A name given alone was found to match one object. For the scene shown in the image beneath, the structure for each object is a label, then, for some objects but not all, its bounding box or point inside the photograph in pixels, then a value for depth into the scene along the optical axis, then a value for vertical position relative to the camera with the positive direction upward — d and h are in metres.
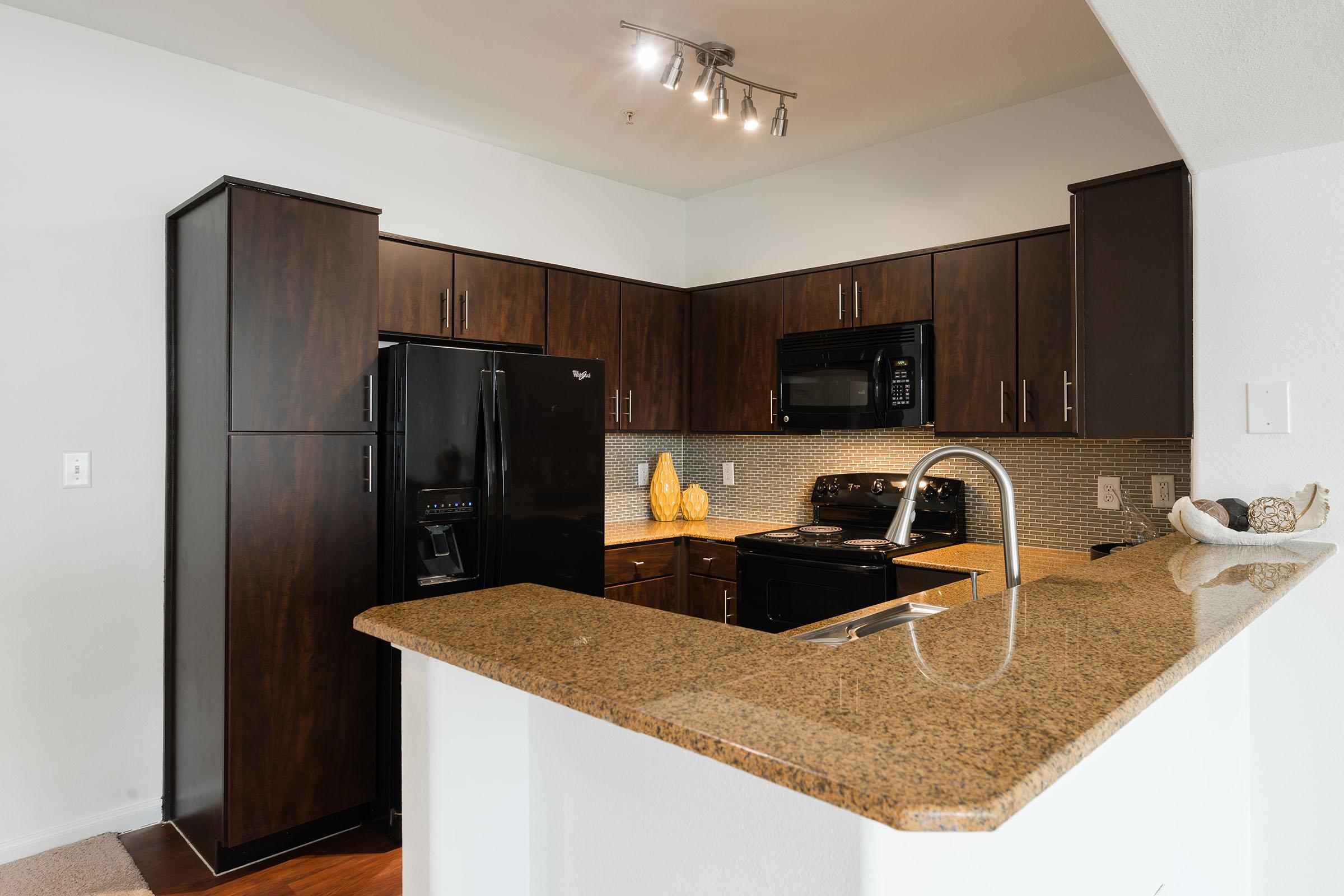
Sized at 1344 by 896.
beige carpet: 2.33 -1.25
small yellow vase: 4.32 -0.28
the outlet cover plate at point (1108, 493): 3.05 -0.17
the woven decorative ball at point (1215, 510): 1.74 -0.13
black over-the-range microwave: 3.30 +0.31
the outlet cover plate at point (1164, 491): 2.92 -0.15
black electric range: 3.12 -0.40
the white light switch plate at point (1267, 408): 1.76 +0.09
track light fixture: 2.55 +1.30
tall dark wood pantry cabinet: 2.43 -0.20
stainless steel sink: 1.81 -0.42
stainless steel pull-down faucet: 1.52 -0.11
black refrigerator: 2.69 -0.09
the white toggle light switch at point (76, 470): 2.57 -0.05
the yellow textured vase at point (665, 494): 4.30 -0.23
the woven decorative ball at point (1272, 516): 1.68 -0.14
